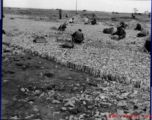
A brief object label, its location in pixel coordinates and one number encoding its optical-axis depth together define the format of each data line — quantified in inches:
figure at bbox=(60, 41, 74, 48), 499.1
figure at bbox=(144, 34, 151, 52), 475.2
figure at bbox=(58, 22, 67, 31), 803.8
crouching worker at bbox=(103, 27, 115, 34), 763.2
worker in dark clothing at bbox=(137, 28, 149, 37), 699.4
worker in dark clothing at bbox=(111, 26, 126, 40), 641.5
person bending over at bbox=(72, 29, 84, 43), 557.6
